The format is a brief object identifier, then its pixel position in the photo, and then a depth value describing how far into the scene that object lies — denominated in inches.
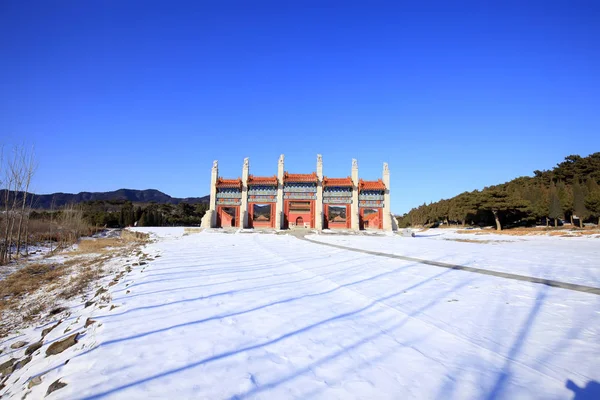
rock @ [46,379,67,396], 112.2
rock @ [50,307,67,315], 265.1
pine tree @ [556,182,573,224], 1678.2
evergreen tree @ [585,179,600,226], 1471.5
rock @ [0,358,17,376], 155.8
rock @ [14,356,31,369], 158.6
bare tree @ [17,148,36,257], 722.2
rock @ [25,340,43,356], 179.8
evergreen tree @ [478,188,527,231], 1568.7
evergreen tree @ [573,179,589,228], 1565.0
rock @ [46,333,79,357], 157.5
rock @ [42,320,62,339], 211.6
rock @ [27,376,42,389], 124.3
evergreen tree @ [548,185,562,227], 1641.2
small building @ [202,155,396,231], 1401.3
